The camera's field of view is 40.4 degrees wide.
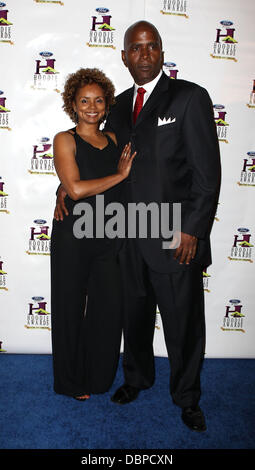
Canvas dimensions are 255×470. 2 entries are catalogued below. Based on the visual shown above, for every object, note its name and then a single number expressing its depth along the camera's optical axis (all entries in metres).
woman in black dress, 1.86
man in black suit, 1.72
